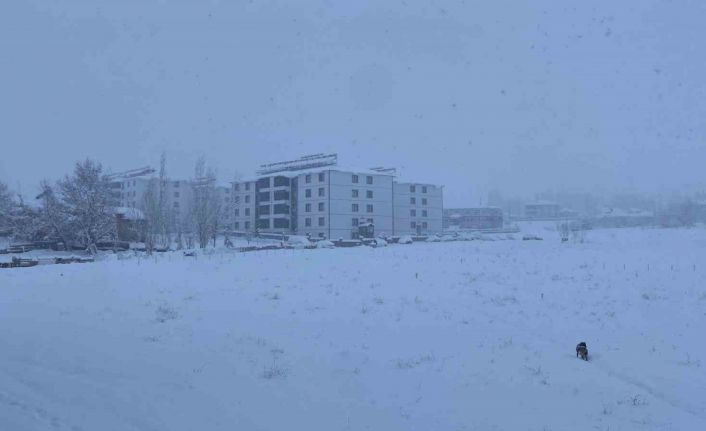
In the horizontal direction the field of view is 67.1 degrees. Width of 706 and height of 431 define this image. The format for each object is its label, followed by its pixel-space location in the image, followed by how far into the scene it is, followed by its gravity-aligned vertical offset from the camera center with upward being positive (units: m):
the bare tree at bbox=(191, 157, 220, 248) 49.69 +2.93
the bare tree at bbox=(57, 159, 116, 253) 48.91 +2.88
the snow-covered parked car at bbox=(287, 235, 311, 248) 52.76 -0.60
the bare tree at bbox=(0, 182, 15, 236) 56.49 +3.23
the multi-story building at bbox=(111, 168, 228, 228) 109.88 +10.17
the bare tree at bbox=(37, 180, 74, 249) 49.59 +1.54
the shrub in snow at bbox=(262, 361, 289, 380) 8.75 -2.29
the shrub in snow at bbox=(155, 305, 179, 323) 12.77 -1.95
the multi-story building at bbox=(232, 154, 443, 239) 79.50 +5.27
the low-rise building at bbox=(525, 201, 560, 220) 171.50 +7.38
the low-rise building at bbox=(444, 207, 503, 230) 134.88 +3.91
